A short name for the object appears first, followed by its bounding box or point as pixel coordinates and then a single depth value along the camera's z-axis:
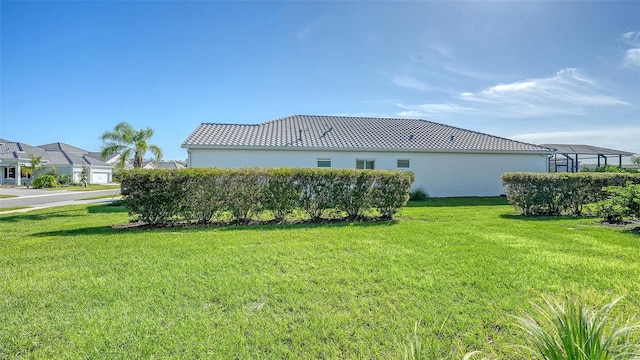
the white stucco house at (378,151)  16.03
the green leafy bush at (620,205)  8.74
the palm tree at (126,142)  19.55
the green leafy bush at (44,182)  35.41
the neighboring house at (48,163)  40.16
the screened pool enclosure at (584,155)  31.55
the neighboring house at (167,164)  79.29
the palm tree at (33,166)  38.98
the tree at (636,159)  38.09
